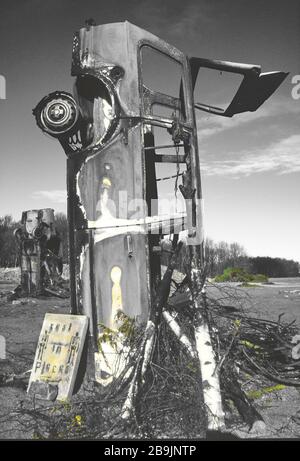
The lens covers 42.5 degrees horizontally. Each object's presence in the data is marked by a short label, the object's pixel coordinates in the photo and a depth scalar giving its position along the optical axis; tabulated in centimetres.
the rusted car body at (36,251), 1512
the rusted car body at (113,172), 544
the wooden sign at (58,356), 482
